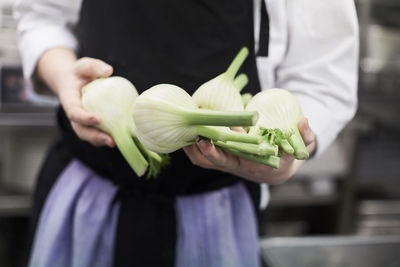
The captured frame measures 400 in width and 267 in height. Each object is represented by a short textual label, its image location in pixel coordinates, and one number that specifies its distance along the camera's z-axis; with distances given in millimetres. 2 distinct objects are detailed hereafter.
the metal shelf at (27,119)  1414
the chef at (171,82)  530
